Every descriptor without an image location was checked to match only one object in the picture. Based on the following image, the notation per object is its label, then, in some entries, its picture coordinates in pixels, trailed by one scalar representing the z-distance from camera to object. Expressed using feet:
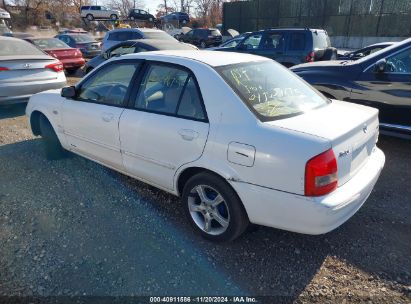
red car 37.06
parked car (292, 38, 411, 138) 14.21
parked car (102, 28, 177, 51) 34.49
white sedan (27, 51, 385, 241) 7.30
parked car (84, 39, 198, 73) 26.91
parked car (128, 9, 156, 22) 133.80
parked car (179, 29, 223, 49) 78.48
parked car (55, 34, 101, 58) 47.93
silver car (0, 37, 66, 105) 20.75
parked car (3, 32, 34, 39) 47.83
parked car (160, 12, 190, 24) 134.10
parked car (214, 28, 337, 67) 28.17
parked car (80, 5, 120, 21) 134.31
